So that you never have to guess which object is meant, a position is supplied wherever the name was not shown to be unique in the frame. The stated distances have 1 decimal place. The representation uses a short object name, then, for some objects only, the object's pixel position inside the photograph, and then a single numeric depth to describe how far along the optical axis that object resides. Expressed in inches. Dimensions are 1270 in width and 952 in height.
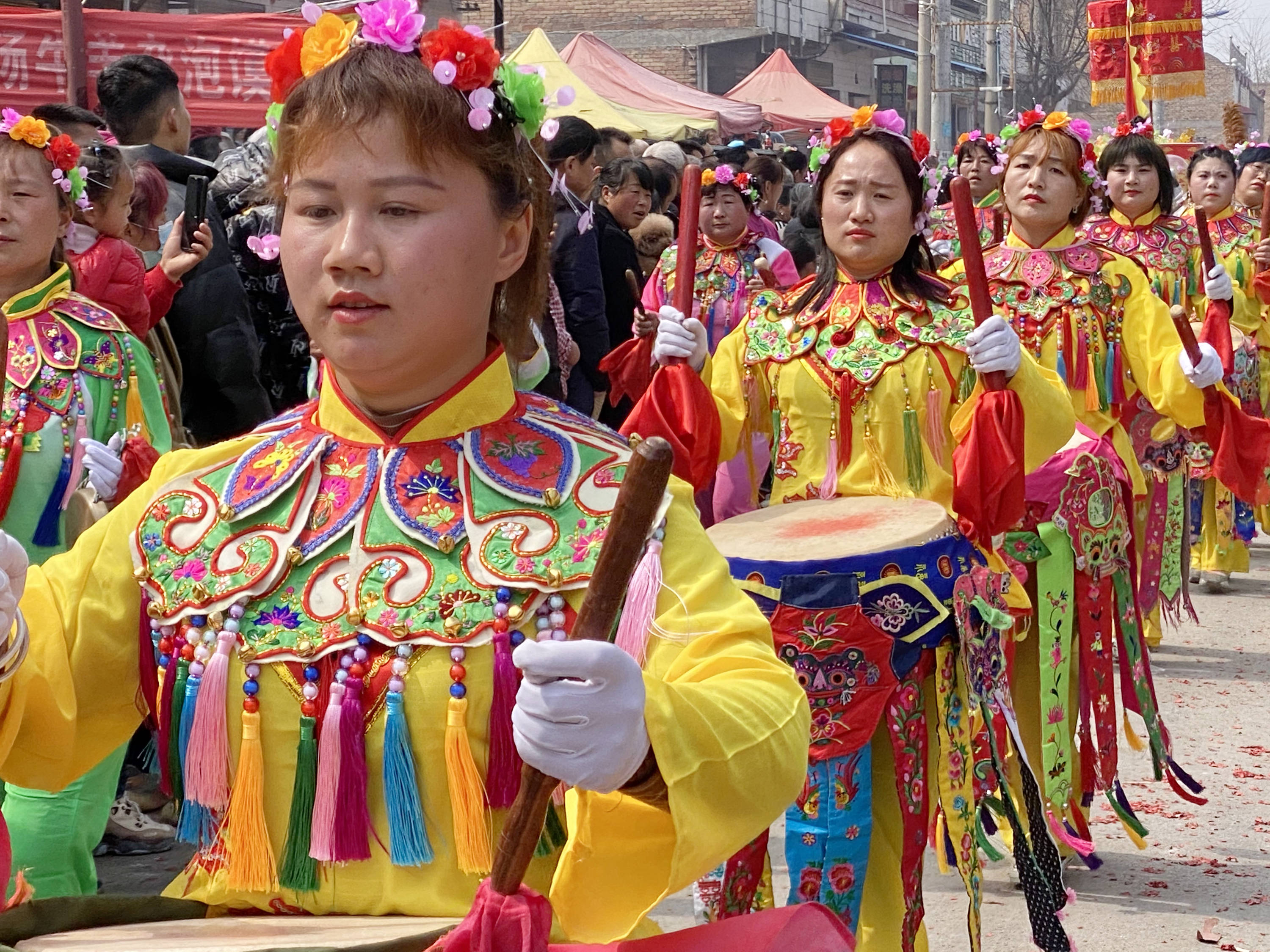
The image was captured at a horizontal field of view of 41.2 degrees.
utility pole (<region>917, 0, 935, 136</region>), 1014.4
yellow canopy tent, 650.8
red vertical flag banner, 452.4
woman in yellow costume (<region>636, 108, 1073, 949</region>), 154.9
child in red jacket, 172.9
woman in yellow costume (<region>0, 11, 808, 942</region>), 71.6
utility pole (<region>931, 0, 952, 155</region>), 1295.5
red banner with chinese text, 323.3
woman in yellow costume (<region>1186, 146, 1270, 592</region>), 339.9
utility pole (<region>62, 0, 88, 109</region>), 302.2
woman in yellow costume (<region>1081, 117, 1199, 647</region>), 263.7
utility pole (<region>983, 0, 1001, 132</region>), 1263.5
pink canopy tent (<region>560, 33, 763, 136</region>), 763.4
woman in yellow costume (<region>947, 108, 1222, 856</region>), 186.1
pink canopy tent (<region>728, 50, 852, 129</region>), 891.4
